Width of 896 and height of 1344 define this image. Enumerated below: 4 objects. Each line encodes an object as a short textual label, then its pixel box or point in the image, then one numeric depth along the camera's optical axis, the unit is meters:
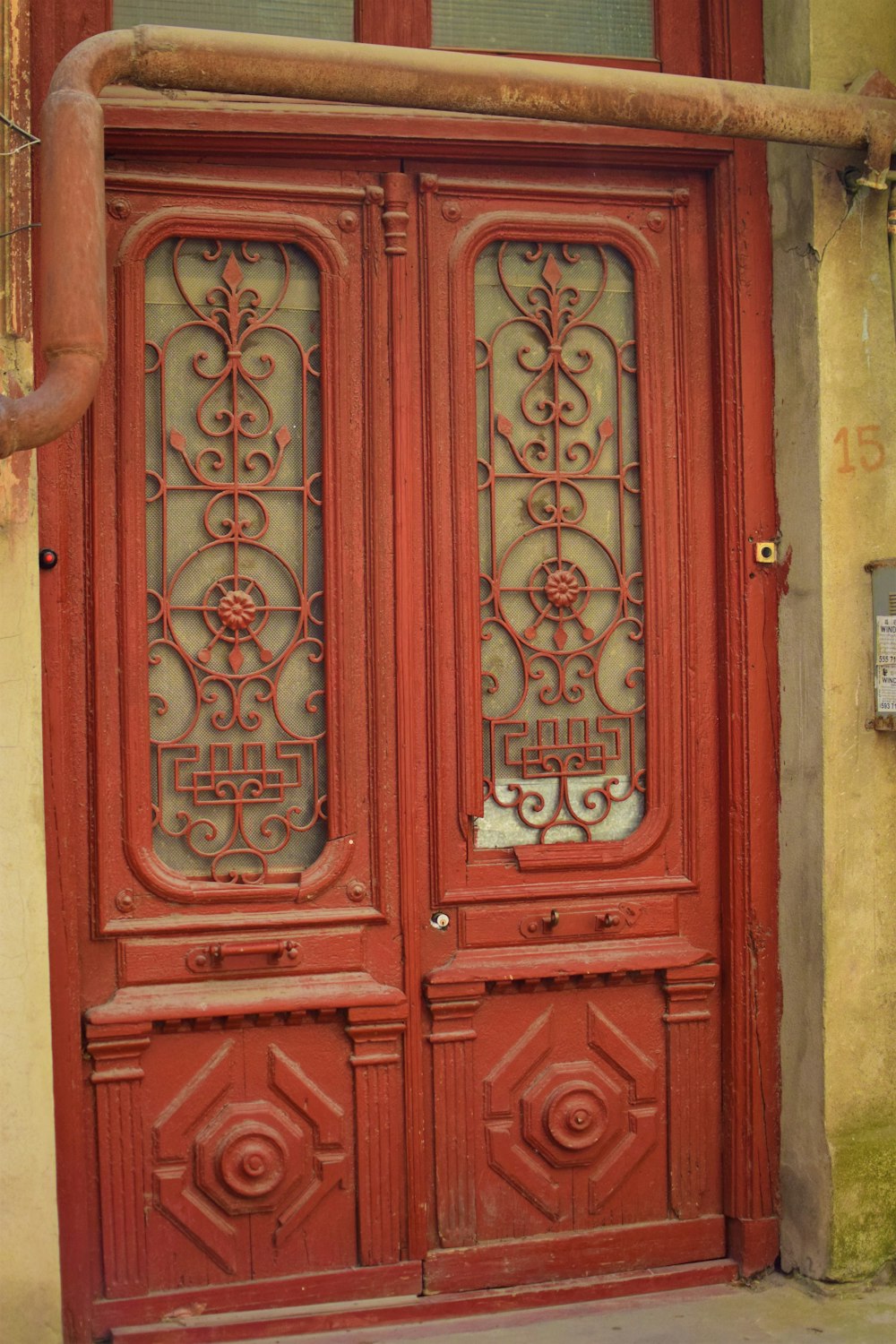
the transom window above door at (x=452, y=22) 3.76
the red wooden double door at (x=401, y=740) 3.69
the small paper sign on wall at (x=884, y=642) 3.88
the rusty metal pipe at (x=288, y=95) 3.12
